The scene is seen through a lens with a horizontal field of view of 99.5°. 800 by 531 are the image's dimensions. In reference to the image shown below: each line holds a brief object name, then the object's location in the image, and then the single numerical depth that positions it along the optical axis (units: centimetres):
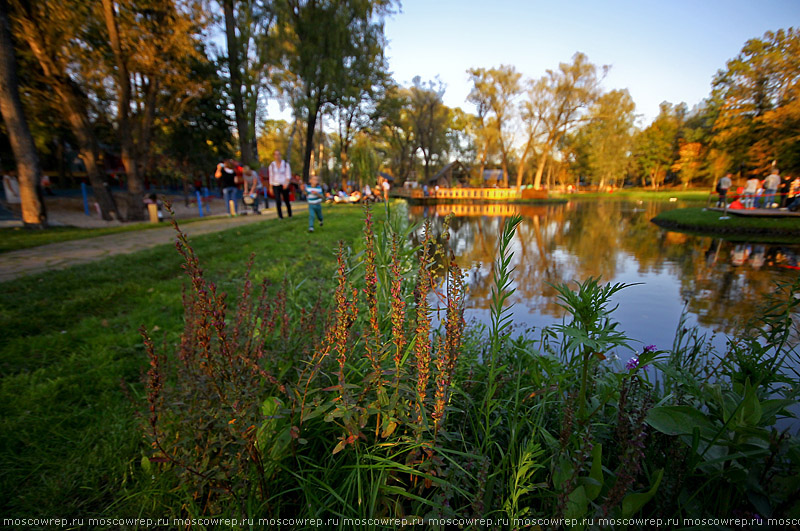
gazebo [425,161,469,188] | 5150
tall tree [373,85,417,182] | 3394
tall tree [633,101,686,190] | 5997
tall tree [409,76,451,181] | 4722
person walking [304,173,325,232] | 923
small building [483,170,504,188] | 5809
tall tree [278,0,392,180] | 2130
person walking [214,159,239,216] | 1315
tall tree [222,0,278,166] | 1733
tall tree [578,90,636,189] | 5866
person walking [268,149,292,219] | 1131
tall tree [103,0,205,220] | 1060
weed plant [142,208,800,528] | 124
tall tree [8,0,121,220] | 958
